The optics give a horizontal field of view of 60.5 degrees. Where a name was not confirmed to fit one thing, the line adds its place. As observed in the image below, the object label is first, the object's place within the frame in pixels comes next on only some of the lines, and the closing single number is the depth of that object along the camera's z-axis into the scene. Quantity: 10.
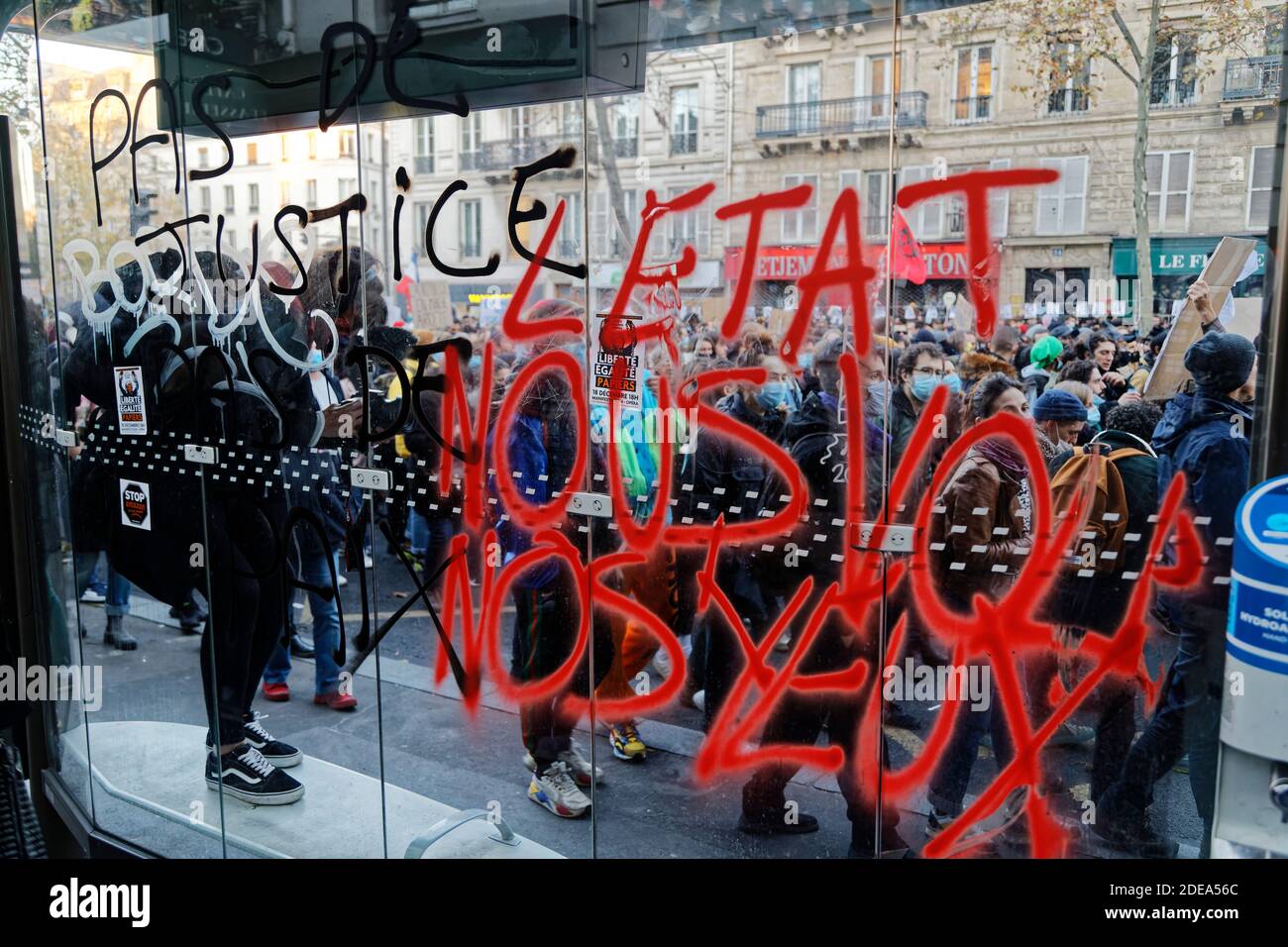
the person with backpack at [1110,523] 2.73
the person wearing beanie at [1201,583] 2.63
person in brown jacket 2.78
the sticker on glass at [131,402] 3.88
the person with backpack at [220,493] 3.64
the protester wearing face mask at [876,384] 2.83
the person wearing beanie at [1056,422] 2.75
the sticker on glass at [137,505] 3.95
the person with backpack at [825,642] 2.91
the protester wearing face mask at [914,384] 2.78
